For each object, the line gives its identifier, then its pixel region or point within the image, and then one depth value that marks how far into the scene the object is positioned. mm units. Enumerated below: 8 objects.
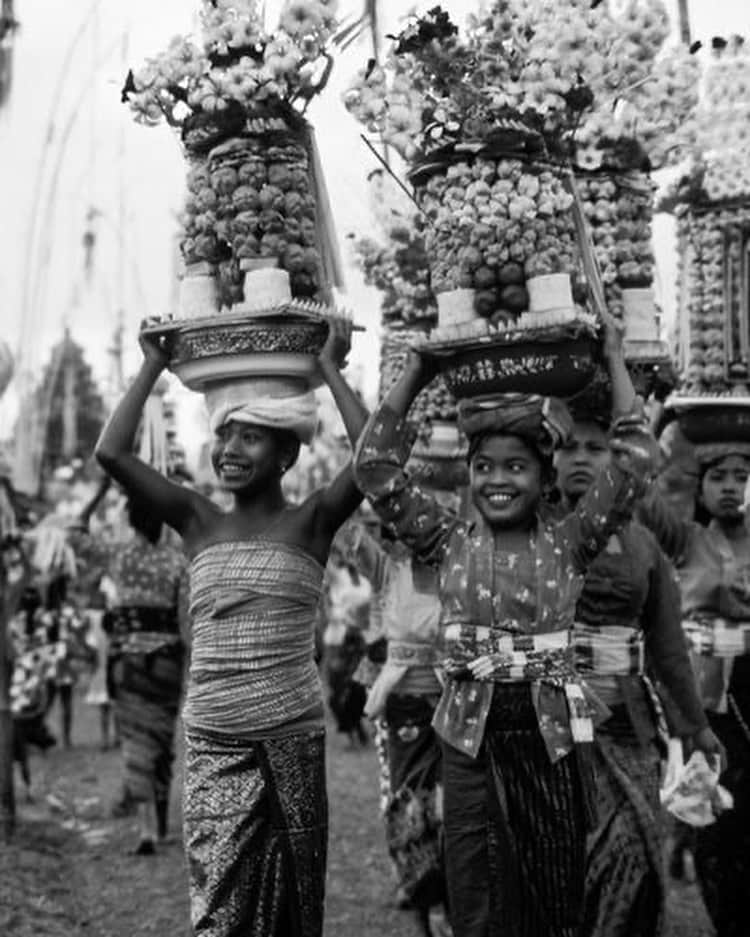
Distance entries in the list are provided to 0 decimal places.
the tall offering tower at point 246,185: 5395
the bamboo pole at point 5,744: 9875
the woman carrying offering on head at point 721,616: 6891
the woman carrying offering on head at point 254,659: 5277
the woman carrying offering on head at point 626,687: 5707
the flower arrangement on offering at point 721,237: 7262
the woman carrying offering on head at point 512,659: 4973
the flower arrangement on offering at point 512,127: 5211
